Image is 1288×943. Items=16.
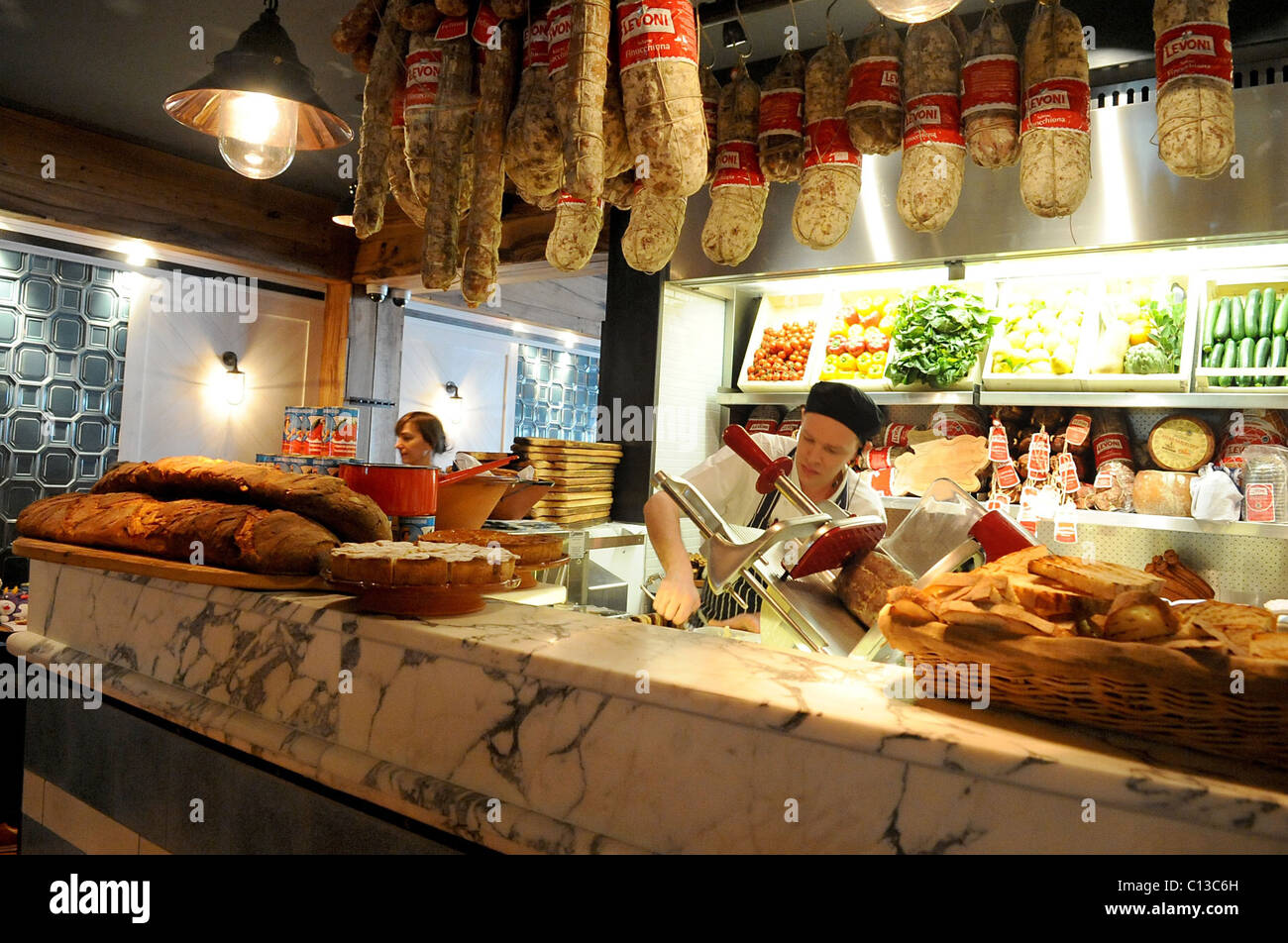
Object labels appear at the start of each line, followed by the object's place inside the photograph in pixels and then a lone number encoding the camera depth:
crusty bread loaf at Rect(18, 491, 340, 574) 1.63
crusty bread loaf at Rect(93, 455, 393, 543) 1.72
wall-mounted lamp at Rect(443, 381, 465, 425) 8.79
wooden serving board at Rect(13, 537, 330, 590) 1.61
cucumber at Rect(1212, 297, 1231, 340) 3.22
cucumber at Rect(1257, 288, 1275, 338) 3.13
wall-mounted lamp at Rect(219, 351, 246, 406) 7.02
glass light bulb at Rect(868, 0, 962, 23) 1.32
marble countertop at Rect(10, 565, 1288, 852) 0.83
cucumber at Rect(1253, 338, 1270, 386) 3.09
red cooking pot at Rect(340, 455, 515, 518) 1.94
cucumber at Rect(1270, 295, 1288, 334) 3.09
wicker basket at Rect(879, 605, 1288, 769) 0.78
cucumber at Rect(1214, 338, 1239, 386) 3.17
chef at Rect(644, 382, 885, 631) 2.66
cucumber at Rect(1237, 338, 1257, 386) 3.12
